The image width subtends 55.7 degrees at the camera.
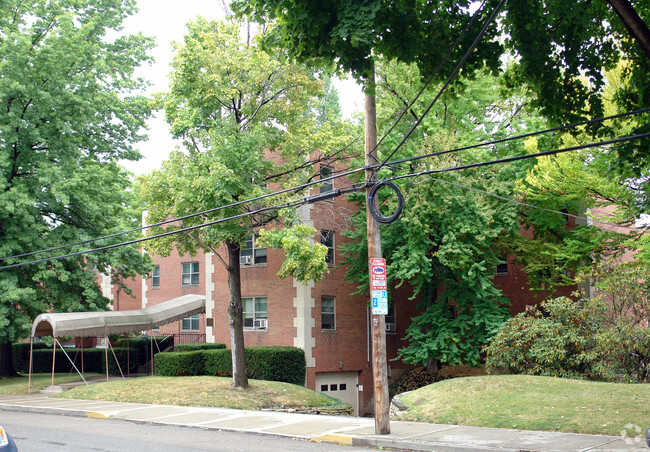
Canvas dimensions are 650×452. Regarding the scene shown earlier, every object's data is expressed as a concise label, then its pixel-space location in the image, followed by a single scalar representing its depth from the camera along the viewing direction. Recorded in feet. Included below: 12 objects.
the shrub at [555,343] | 57.72
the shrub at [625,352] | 53.72
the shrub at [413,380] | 83.20
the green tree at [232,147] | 64.64
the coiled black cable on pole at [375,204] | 41.30
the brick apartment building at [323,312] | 83.35
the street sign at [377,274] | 42.78
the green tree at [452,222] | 72.49
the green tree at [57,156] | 82.94
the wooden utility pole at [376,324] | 41.57
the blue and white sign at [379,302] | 42.24
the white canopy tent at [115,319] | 78.07
